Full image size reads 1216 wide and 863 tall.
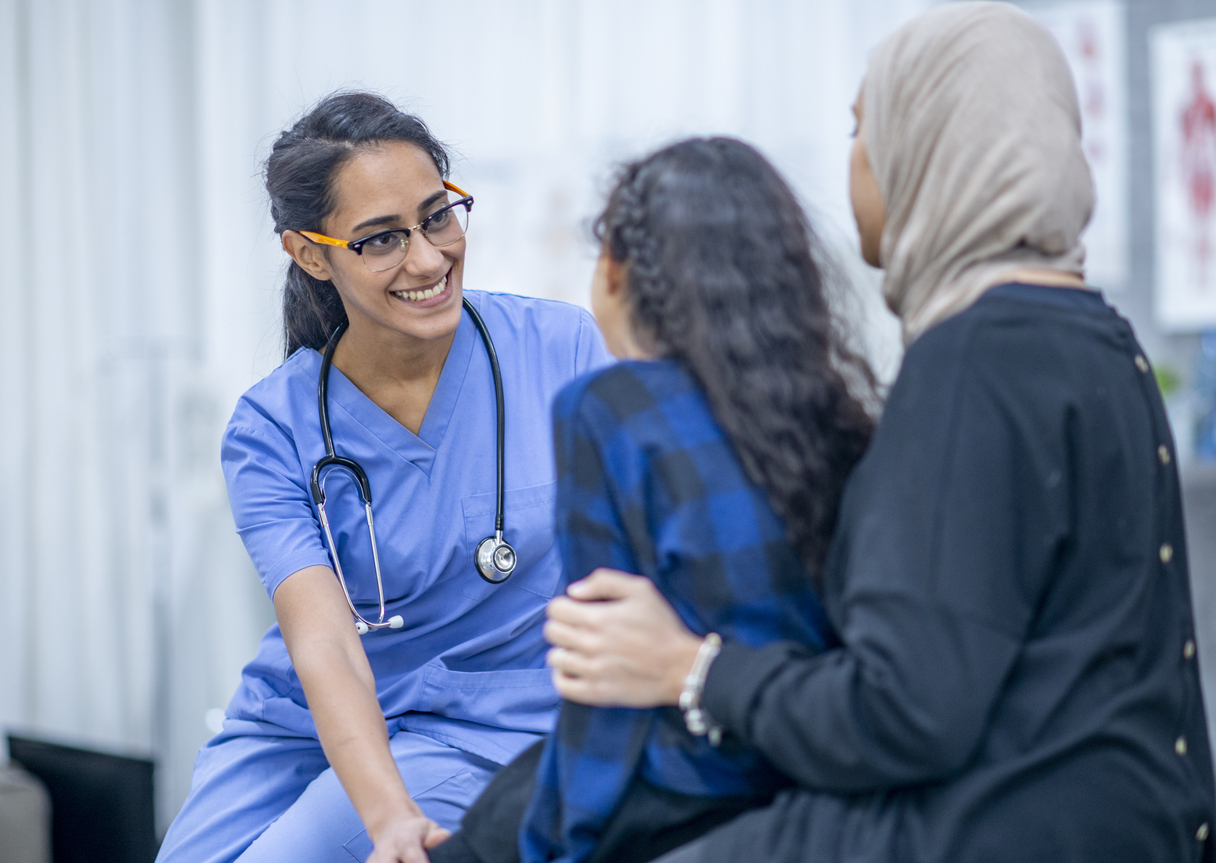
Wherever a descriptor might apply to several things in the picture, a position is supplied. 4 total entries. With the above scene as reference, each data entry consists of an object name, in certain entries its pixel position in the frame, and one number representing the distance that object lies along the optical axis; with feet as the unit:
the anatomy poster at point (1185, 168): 13.82
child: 6.27
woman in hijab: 5.97
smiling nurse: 7.68
